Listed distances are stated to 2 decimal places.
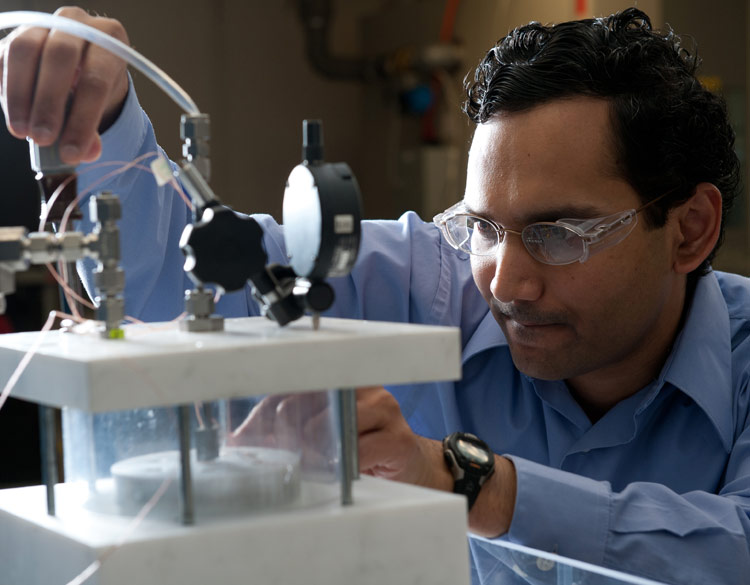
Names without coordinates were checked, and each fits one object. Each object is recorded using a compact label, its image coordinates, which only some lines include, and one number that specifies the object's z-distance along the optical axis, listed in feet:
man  3.44
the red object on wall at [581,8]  7.13
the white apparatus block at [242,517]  2.47
